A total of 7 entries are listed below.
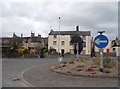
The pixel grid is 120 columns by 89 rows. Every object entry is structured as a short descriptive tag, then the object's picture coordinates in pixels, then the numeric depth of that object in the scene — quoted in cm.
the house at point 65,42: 3130
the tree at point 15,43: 2728
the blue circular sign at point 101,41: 563
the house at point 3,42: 3516
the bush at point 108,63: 638
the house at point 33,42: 3644
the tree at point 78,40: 2797
